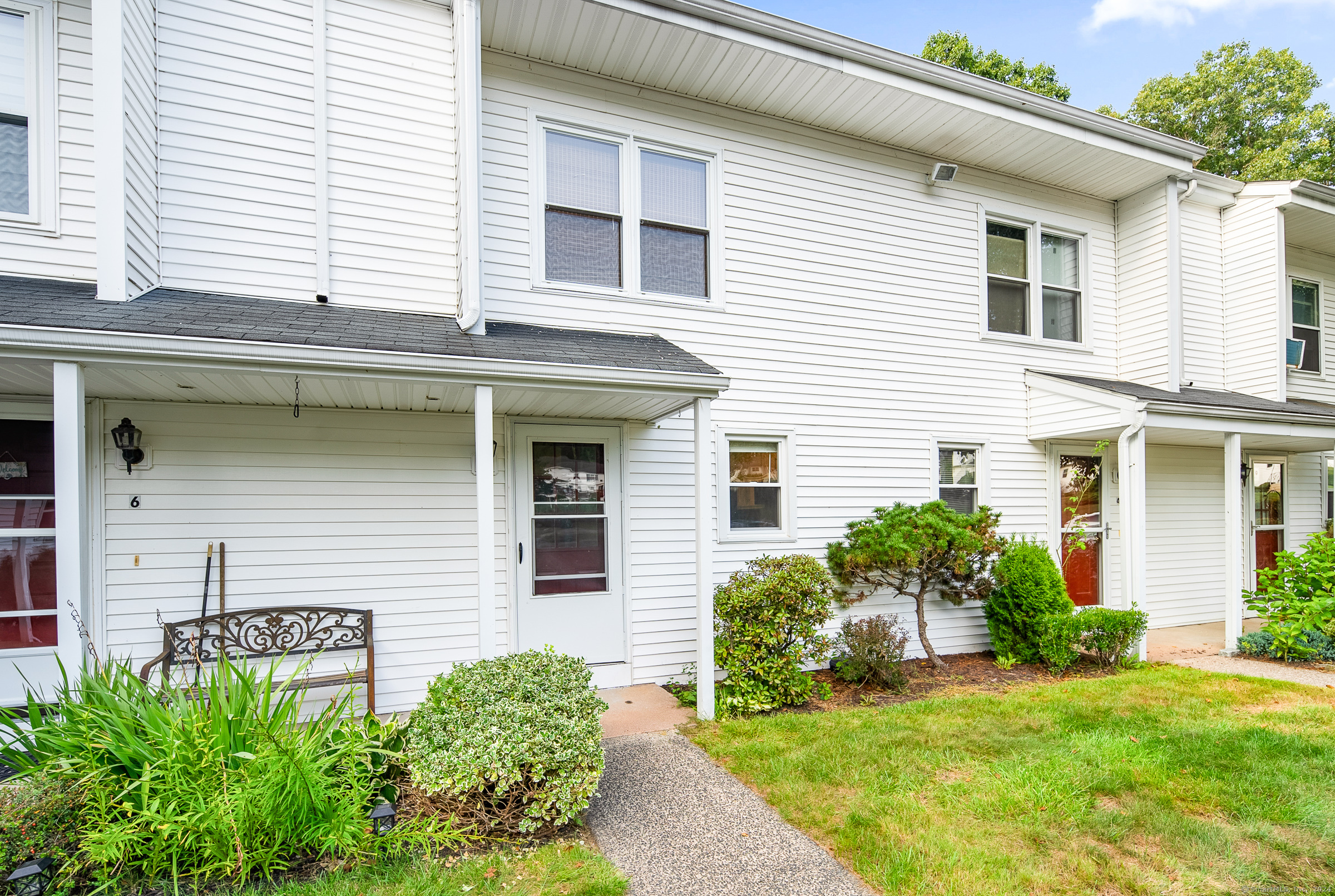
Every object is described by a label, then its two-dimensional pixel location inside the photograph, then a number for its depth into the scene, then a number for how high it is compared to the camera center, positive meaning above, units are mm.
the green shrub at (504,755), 3281 -1544
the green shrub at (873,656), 5914 -1894
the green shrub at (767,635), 5383 -1557
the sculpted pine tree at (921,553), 6266 -1023
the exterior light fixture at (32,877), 2521 -1654
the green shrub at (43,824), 2615 -1522
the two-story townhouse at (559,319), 4387 +1177
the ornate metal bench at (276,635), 4492 -1306
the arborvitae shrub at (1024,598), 6676 -1561
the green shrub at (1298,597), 7000 -1709
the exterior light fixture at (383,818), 3098 -1748
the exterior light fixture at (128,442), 4457 +92
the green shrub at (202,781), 2818 -1467
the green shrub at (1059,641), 6492 -1934
